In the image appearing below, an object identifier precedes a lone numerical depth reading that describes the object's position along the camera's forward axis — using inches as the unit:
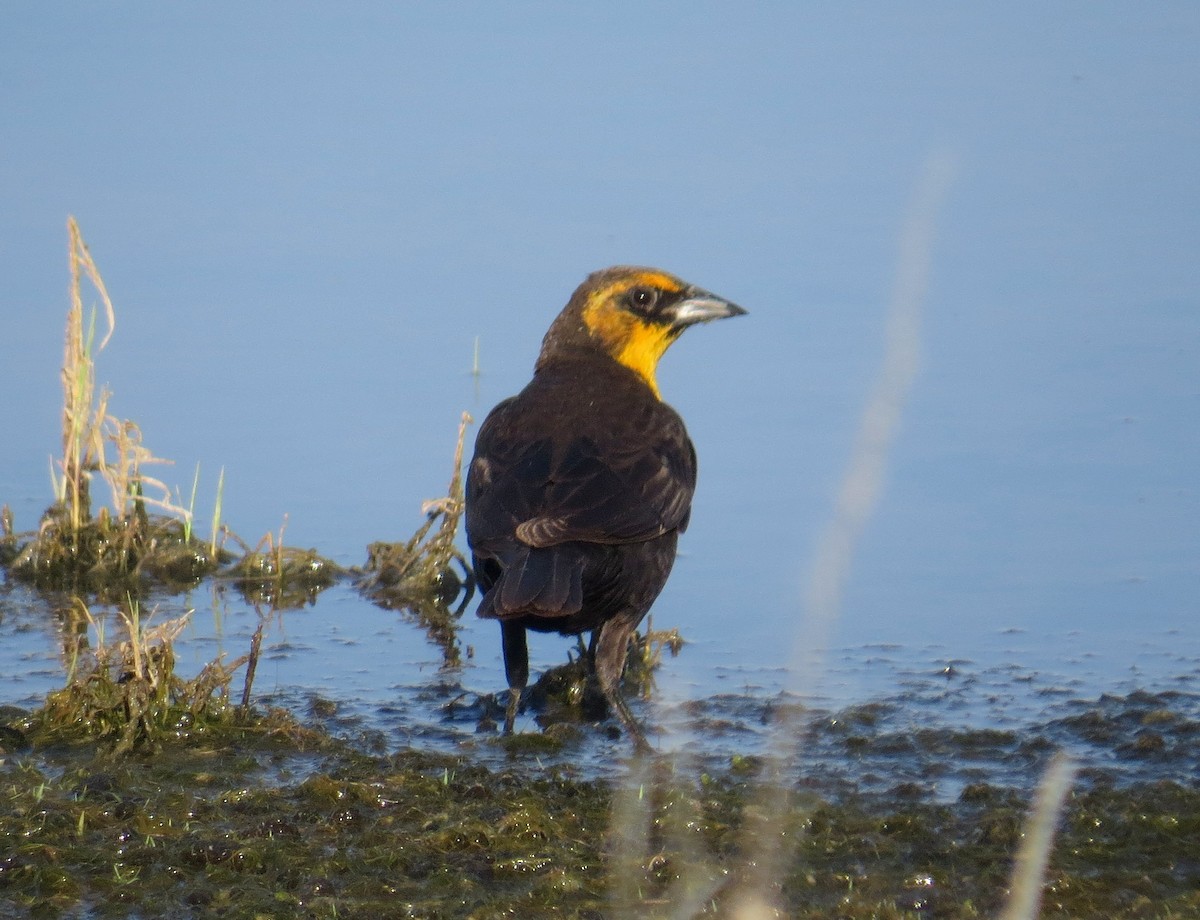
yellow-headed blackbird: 466.0
